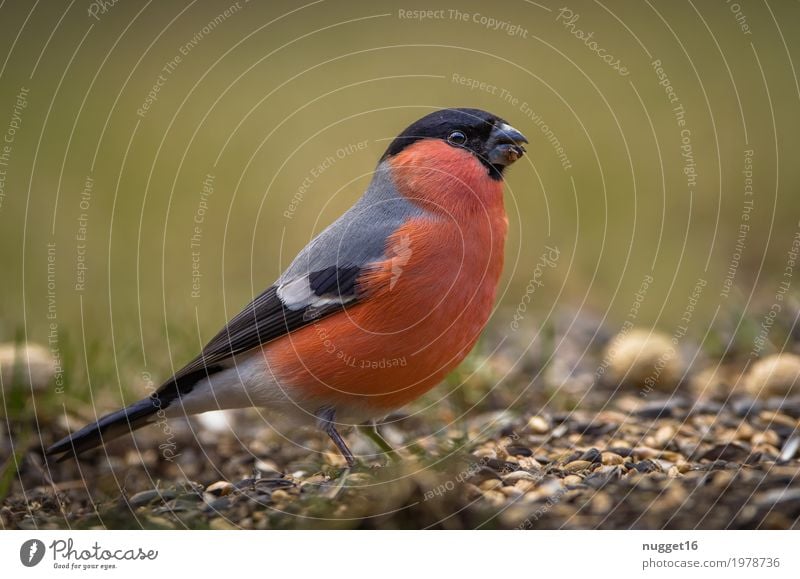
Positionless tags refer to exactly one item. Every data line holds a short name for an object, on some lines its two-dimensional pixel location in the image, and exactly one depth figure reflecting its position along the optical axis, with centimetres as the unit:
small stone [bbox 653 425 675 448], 365
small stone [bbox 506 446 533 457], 358
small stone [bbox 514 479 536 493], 319
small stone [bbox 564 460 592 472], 339
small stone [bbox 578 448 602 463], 348
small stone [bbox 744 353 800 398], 393
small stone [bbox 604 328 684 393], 423
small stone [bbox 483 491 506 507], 309
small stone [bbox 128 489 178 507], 338
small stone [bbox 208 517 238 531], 312
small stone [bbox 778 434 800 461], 346
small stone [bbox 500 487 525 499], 314
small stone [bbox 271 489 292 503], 320
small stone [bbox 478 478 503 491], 316
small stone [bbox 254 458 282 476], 365
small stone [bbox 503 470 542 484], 325
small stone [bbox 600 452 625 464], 345
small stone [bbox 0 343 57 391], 394
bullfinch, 321
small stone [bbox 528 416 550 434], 384
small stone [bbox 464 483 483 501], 307
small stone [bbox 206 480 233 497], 341
